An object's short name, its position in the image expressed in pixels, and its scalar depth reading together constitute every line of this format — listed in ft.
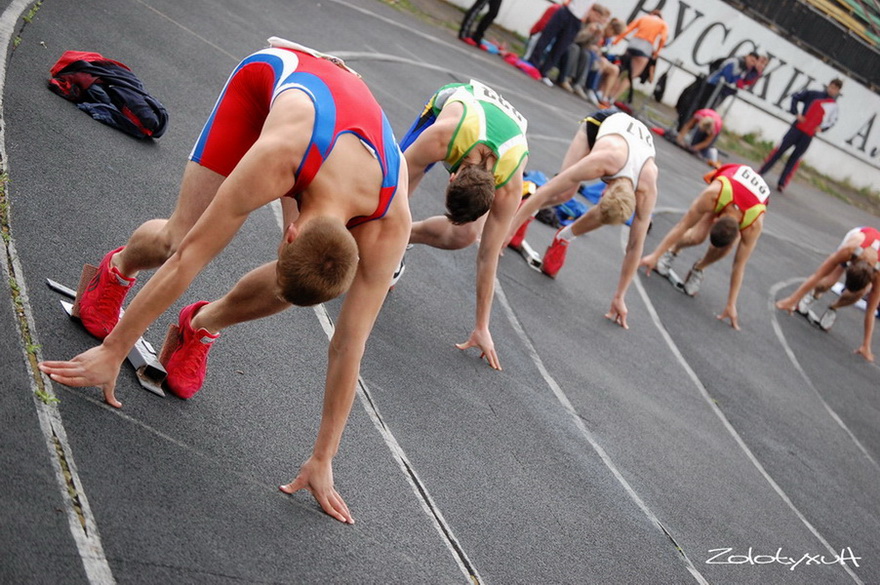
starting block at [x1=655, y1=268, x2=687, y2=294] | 40.27
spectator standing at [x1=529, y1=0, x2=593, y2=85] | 63.87
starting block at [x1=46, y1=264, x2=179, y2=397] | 15.49
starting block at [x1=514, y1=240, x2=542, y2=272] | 32.83
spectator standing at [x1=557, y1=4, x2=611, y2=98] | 66.03
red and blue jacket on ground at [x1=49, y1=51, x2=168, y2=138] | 25.05
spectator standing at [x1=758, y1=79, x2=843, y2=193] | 73.97
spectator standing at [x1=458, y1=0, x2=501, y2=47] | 63.62
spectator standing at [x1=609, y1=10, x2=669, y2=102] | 69.56
